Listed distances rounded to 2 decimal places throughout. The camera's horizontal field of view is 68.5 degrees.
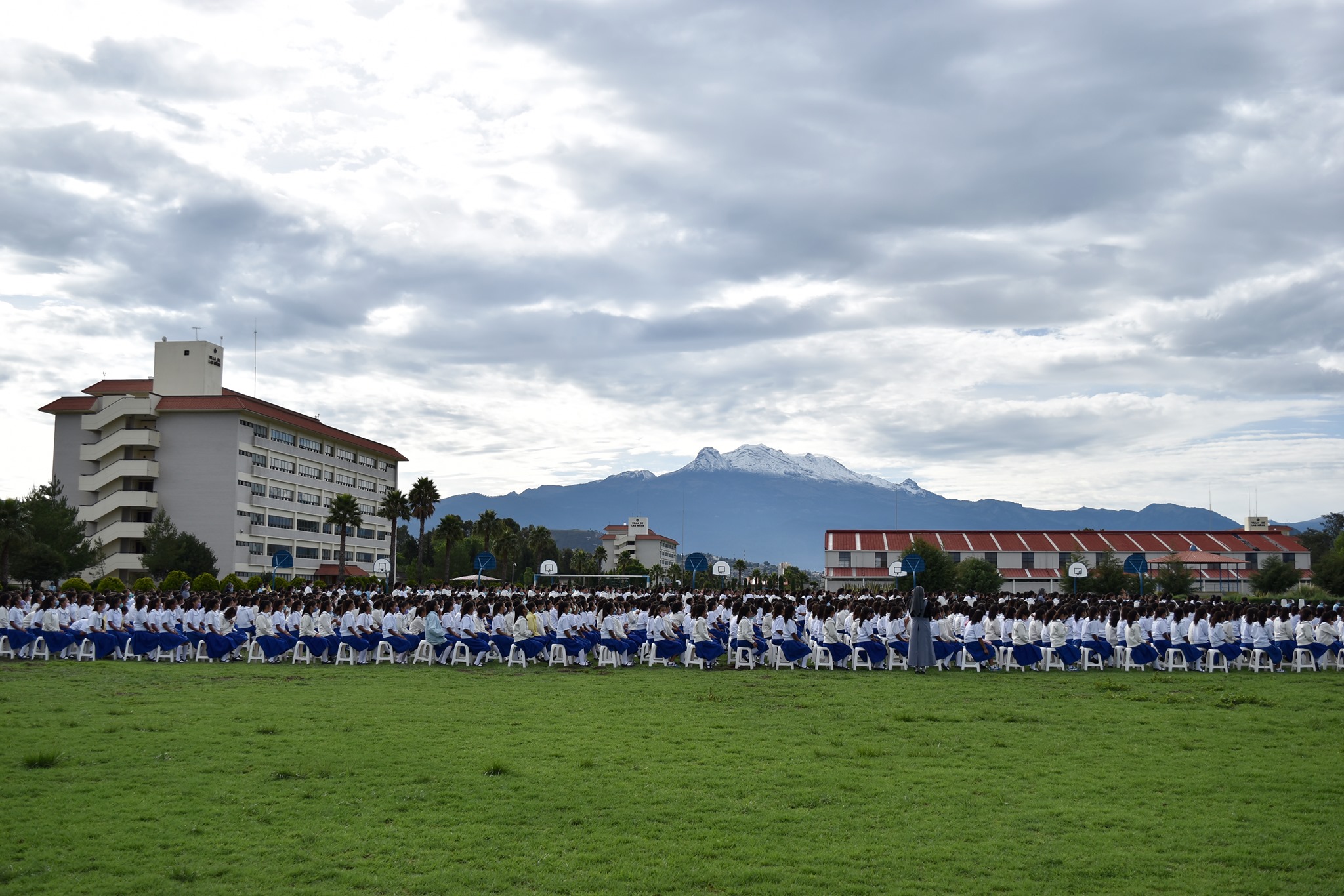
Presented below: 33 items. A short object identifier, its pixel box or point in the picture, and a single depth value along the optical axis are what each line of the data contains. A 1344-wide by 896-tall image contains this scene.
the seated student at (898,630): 21.86
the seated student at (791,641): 21.50
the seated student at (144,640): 22.91
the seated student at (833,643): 21.53
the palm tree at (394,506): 77.12
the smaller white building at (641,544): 169.38
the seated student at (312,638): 22.77
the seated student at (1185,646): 21.89
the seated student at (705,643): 21.59
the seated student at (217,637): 22.73
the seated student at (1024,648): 21.55
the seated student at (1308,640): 21.86
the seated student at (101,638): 23.30
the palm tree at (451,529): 80.12
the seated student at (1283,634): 22.12
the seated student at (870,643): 21.50
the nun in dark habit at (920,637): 20.69
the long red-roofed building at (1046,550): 80.44
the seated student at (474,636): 22.12
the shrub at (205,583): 44.34
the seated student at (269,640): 22.67
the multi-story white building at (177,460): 68.50
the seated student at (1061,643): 21.45
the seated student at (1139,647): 21.84
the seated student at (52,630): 23.33
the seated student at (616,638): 21.98
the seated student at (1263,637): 21.83
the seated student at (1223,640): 21.72
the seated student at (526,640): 22.00
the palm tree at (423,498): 78.25
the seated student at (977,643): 21.64
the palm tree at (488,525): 85.37
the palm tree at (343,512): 70.62
